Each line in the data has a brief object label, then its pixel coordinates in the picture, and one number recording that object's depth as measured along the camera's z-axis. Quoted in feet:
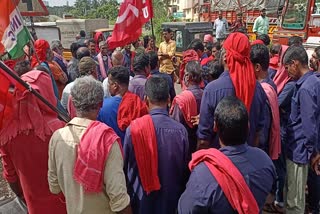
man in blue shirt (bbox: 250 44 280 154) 9.92
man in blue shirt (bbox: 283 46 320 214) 9.30
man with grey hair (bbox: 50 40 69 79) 20.06
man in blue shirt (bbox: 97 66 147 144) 9.35
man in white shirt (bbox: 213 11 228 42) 42.01
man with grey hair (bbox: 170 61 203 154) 10.32
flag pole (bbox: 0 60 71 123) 6.72
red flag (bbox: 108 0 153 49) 14.55
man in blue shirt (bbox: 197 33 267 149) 8.96
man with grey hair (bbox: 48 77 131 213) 6.45
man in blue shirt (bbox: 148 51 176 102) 14.06
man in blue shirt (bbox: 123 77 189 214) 7.81
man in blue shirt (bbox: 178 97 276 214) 5.53
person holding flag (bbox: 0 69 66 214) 7.47
